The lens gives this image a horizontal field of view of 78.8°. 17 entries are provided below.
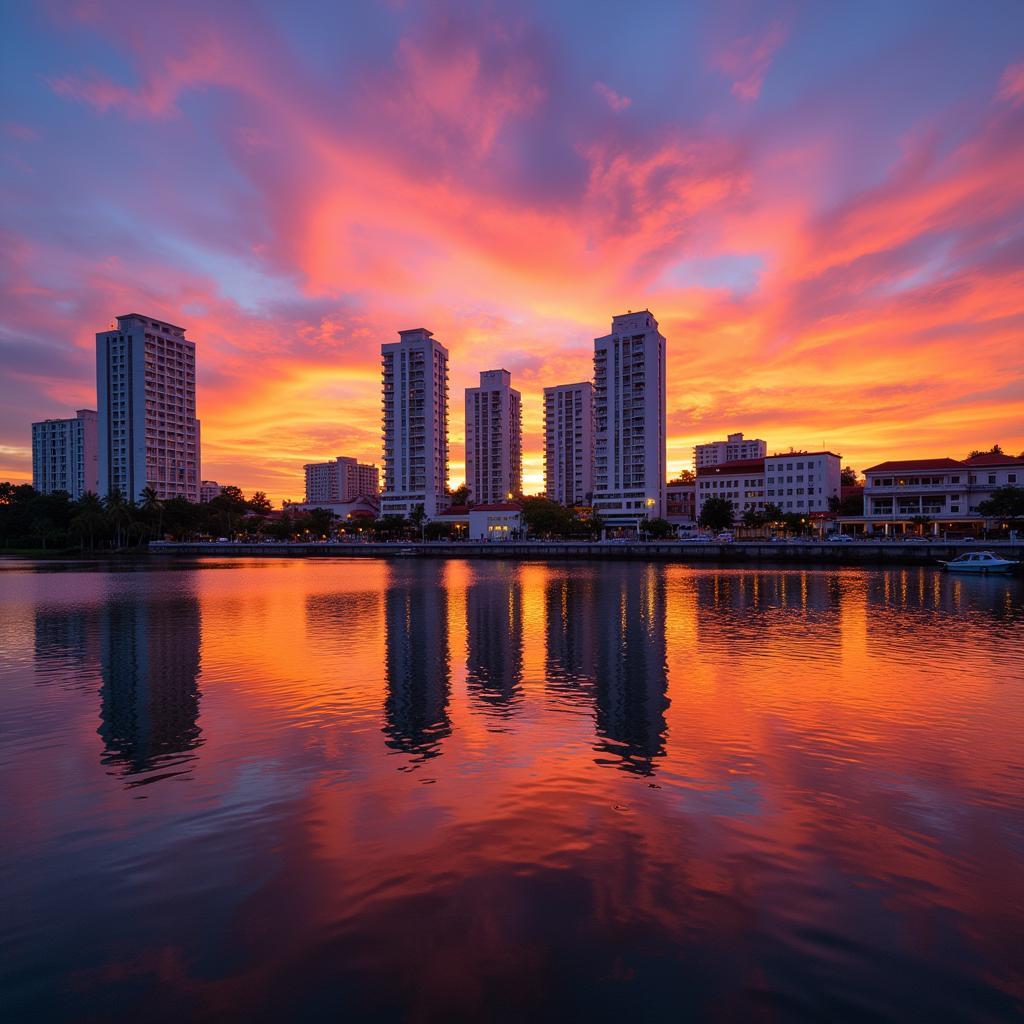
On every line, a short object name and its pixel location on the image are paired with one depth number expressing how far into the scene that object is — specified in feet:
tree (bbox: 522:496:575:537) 505.66
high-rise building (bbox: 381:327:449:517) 627.87
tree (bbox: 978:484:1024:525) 339.77
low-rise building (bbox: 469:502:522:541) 570.46
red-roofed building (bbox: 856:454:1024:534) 394.32
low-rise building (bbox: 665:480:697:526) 596.70
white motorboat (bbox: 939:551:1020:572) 245.24
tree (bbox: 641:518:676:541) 481.05
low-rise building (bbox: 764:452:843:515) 524.52
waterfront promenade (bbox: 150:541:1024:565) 306.76
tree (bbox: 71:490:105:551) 487.20
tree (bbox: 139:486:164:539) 544.62
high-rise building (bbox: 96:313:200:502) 638.53
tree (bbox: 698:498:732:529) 473.26
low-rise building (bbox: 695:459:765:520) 554.46
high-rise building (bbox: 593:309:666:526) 546.26
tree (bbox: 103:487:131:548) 507.71
